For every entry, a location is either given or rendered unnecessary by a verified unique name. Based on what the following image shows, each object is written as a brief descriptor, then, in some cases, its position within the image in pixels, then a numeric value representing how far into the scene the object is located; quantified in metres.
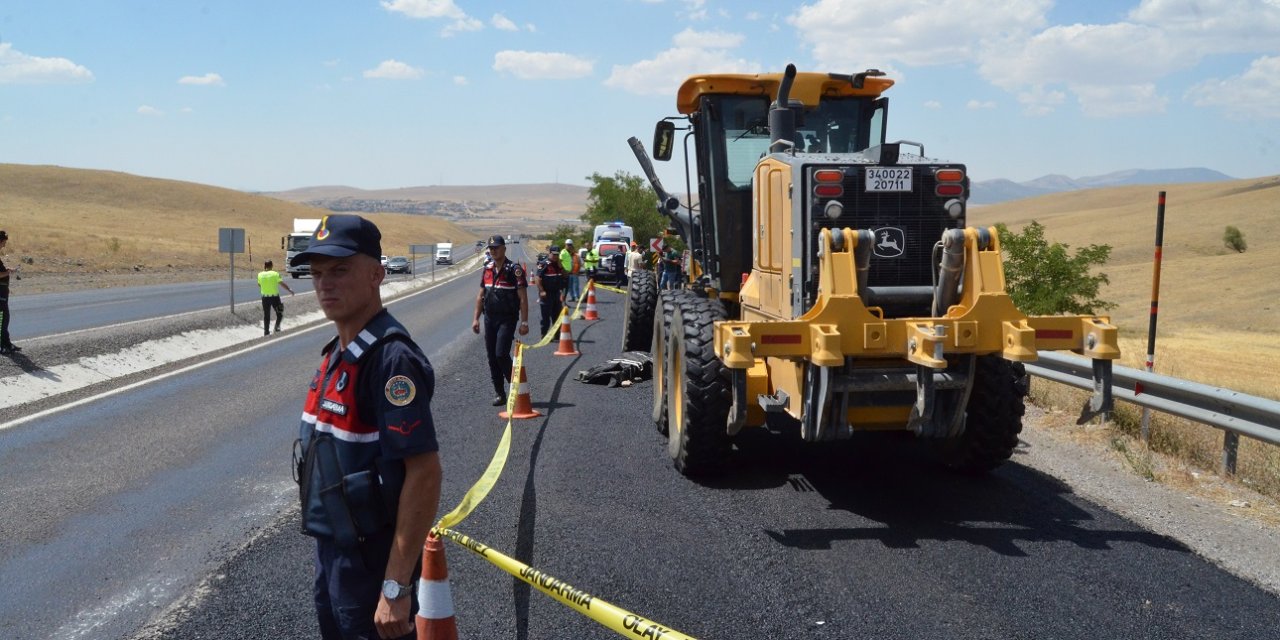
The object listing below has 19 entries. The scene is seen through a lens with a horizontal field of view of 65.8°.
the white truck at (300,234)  44.14
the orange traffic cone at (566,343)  15.68
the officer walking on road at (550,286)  19.59
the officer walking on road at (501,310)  11.00
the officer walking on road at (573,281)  30.12
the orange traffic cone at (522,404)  9.98
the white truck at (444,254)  76.75
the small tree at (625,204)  78.56
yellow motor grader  6.24
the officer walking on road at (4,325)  13.90
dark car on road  57.85
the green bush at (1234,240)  53.12
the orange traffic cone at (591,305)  22.83
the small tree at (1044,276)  19.16
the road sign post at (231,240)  24.27
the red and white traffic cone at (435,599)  3.40
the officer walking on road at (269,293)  20.41
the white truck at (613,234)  45.62
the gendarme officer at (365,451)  2.90
